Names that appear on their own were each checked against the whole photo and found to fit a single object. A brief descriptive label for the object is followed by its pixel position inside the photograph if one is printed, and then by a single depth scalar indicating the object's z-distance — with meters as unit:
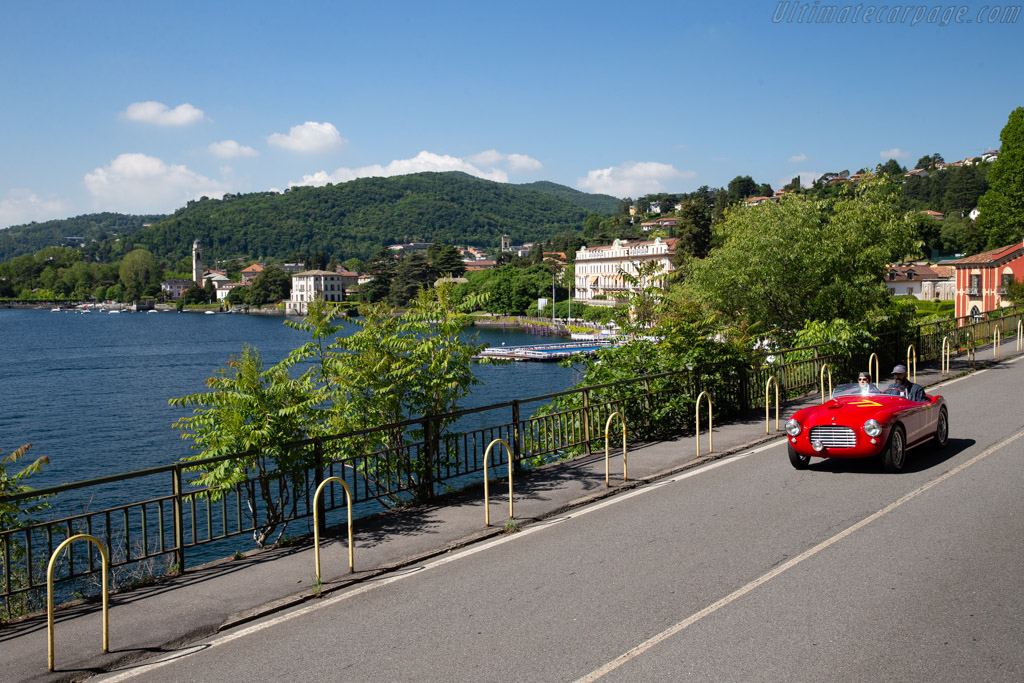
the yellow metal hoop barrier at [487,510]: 9.47
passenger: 13.09
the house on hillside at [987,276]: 55.75
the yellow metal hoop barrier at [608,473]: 11.31
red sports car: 11.95
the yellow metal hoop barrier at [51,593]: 5.88
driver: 13.11
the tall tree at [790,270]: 26.56
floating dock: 85.31
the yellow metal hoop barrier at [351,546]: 7.71
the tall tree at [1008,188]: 64.88
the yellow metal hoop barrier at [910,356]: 22.70
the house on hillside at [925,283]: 108.06
